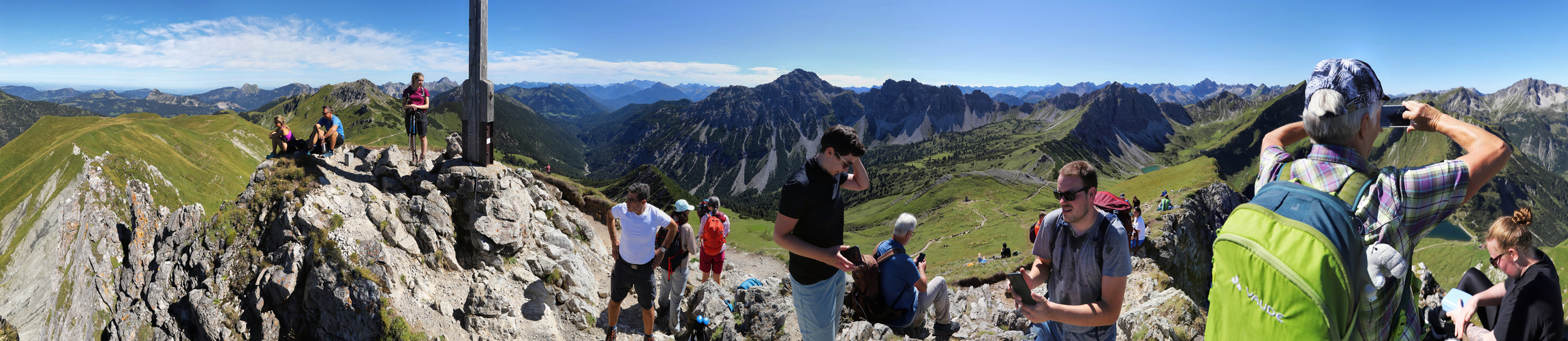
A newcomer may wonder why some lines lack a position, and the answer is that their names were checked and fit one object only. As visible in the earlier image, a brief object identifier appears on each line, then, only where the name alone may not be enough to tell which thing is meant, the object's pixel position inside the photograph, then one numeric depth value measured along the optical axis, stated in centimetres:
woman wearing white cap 981
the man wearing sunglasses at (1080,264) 368
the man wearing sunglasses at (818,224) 480
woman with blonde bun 533
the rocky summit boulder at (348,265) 948
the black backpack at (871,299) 653
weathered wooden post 1194
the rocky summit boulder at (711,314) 952
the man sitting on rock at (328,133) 1184
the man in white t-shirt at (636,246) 830
